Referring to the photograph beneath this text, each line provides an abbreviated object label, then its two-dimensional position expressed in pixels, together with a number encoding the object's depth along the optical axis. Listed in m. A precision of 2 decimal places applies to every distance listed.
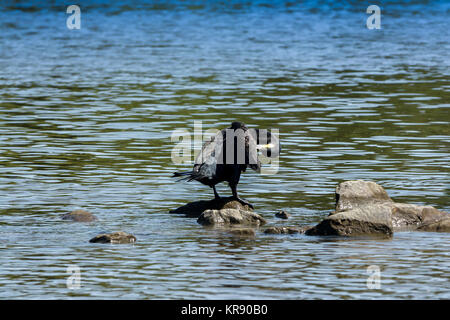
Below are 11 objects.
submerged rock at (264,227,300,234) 14.86
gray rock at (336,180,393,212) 15.96
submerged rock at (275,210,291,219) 15.96
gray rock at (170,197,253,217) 16.38
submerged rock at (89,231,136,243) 14.20
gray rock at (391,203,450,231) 15.34
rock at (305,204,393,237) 14.52
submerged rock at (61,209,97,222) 15.69
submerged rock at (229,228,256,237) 14.80
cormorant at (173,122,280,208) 16.02
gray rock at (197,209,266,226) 15.49
